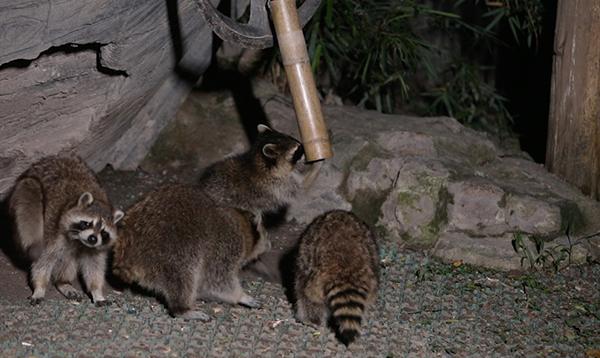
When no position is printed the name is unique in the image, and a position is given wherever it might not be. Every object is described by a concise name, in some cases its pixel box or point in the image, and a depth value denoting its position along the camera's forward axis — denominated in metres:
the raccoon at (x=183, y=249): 5.67
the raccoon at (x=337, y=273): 5.39
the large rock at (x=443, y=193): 6.86
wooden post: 7.23
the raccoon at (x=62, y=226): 5.80
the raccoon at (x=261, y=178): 6.58
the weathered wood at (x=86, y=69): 5.54
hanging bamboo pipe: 5.56
